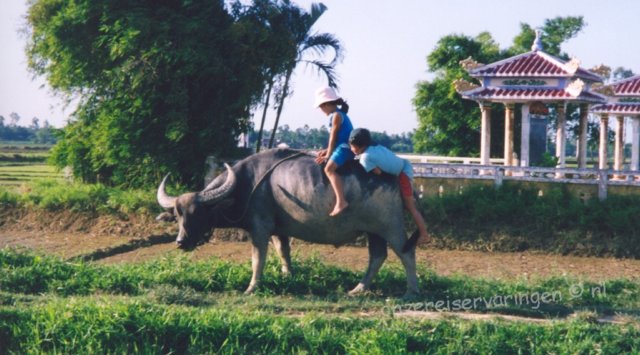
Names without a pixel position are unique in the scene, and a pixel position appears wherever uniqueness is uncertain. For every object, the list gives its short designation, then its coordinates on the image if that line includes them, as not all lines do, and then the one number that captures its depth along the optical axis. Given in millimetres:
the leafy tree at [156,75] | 15484
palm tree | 18531
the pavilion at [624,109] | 20984
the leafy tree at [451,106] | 28234
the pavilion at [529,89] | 16344
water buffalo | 8336
